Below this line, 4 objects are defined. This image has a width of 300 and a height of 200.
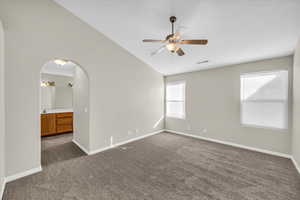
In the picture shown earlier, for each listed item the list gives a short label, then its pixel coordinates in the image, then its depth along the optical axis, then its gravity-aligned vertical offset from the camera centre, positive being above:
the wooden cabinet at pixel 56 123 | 4.40 -0.96
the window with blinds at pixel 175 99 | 4.94 +0.00
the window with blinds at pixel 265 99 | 2.96 +0.01
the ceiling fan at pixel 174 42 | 1.98 +0.98
